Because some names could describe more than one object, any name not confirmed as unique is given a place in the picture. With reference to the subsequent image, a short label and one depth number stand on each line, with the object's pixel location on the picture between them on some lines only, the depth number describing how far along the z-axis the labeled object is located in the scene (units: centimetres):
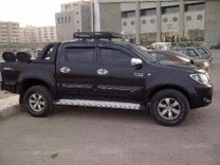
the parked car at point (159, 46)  2857
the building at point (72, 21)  9519
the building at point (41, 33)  18325
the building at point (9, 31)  14675
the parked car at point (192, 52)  1294
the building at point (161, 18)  5972
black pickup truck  495
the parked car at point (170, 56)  912
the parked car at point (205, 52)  1564
